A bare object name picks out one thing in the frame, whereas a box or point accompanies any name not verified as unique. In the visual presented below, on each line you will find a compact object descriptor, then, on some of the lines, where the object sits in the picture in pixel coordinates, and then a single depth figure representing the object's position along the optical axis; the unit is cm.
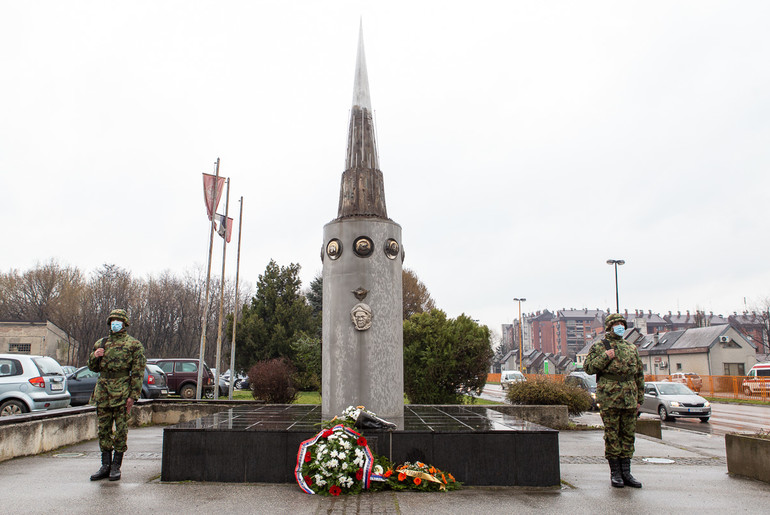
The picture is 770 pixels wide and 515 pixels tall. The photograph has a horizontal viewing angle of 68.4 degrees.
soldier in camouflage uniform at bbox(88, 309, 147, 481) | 656
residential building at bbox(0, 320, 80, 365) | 3950
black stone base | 646
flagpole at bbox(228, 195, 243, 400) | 2347
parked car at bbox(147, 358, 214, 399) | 2295
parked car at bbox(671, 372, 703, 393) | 3606
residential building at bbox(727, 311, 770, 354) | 5862
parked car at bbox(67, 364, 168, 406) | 1683
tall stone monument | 855
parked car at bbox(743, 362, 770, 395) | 3101
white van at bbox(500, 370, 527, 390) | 3983
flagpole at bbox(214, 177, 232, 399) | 2045
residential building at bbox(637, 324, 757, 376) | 4738
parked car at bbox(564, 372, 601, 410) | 2038
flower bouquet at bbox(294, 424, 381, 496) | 593
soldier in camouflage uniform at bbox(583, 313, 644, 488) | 639
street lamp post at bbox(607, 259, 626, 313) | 3268
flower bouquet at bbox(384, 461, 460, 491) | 611
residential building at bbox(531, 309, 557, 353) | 14877
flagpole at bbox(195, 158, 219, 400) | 1928
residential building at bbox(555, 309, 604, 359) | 14375
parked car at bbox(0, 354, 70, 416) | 1159
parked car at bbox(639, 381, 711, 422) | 1912
